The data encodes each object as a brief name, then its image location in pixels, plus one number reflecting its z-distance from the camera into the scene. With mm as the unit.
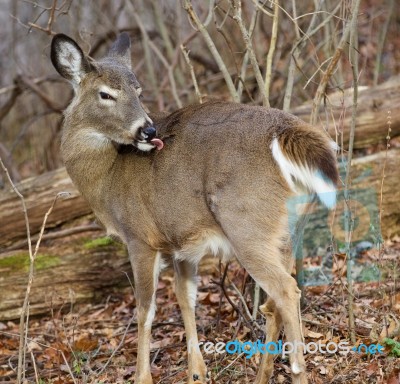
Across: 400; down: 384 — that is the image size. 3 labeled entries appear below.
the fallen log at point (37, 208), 14992
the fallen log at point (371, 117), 15891
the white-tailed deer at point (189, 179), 8805
